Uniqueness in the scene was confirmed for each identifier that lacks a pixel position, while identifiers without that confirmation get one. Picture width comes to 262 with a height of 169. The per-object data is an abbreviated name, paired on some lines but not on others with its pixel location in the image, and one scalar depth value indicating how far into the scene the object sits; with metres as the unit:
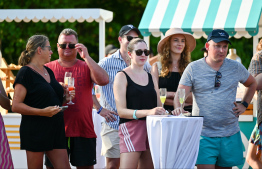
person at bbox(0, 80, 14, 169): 9.02
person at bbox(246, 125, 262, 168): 11.80
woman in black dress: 9.65
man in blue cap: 9.98
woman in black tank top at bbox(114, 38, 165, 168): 9.45
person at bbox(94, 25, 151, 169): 11.72
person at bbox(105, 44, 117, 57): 21.52
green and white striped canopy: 17.03
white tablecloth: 9.06
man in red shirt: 10.83
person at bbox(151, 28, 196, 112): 11.36
